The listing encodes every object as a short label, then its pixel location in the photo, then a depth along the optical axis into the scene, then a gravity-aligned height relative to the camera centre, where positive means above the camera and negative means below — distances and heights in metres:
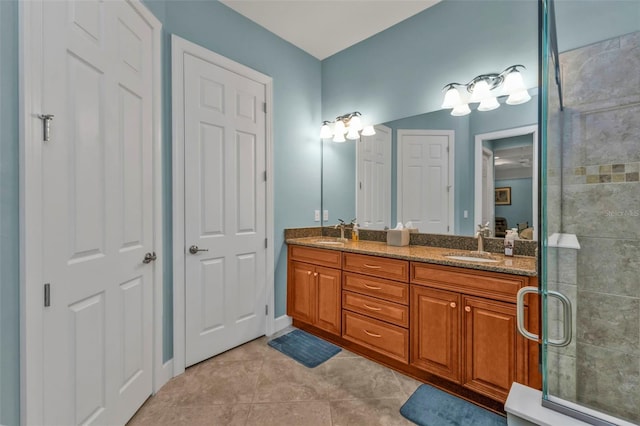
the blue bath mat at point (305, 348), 2.26 -1.19
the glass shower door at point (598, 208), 1.44 +0.02
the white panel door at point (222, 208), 2.15 +0.03
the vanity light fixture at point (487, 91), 1.93 +0.90
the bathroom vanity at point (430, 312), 1.59 -0.70
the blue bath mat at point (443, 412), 1.59 -1.20
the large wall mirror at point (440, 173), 1.99 +0.34
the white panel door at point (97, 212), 1.18 +0.00
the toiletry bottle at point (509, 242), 1.94 -0.22
